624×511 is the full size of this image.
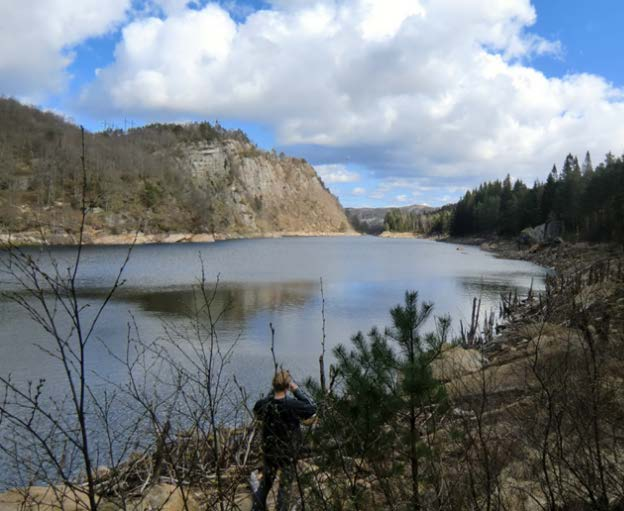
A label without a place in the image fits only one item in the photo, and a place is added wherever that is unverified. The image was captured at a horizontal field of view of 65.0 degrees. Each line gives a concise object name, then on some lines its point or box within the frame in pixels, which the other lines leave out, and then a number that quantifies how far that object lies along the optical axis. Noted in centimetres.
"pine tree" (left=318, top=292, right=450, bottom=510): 386
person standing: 474
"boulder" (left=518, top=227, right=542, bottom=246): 6625
